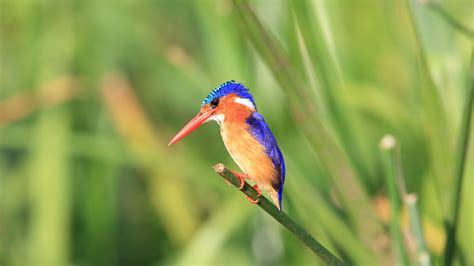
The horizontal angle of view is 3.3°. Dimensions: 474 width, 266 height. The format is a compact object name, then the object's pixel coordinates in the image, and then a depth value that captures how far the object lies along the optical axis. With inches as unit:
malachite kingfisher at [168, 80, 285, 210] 206.7
